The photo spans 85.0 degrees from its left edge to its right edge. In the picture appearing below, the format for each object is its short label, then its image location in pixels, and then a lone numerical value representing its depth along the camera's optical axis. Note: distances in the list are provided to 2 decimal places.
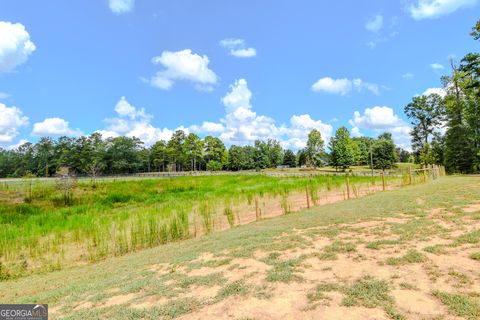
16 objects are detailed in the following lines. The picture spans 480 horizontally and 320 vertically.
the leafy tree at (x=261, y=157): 72.62
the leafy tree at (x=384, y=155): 58.59
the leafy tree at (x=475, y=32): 19.62
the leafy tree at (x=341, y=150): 52.62
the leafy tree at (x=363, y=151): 63.12
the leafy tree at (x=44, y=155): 71.56
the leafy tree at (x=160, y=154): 67.31
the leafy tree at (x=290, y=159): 83.06
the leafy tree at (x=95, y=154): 64.07
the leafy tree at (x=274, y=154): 77.50
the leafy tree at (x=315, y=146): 57.62
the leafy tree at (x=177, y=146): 63.47
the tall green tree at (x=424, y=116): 42.16
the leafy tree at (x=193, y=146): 62.27
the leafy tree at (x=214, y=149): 66.81
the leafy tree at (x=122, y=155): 66.81
